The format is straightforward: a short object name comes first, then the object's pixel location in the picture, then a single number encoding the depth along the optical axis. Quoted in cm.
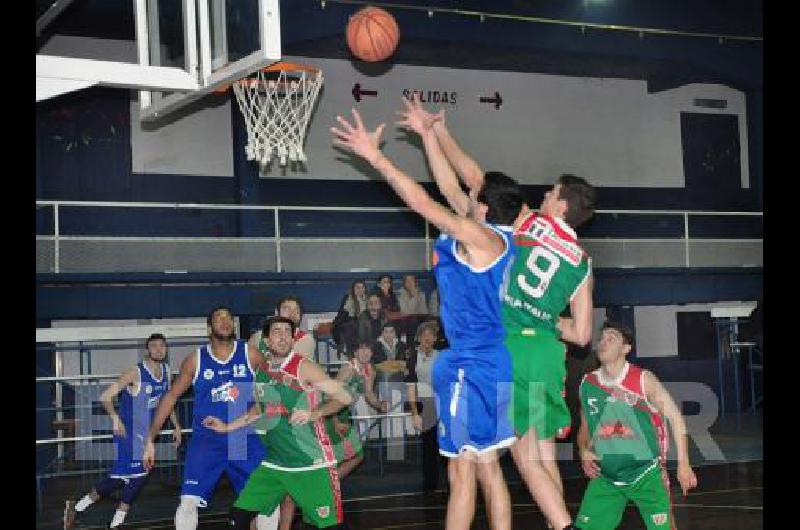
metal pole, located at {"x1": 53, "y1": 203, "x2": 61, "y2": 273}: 1432
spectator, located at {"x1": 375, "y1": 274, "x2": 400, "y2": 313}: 1484
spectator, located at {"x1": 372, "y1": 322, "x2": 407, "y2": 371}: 1420
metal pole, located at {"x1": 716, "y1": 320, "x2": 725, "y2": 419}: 1768
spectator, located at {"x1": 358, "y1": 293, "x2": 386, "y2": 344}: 1434
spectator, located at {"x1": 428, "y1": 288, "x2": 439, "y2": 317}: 1544
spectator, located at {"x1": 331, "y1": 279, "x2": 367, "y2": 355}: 1427
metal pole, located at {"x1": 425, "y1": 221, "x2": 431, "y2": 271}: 1680
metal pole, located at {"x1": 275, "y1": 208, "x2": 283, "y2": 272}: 1571
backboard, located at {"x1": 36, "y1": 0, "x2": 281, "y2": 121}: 610
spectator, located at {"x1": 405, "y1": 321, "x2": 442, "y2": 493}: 1203
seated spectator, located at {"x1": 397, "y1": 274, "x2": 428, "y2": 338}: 1534
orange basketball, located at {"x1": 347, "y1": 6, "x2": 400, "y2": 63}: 1030
